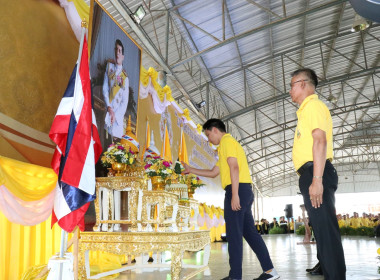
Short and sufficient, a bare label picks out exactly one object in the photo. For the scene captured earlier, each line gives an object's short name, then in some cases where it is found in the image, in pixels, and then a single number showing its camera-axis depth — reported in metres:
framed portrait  3.53
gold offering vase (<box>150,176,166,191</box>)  3.37
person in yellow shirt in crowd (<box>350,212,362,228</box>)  14.09
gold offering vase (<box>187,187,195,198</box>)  4.24
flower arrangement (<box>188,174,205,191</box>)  4.23
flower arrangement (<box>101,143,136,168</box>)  2.98
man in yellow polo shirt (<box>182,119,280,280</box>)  2.71
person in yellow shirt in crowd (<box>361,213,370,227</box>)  13.94
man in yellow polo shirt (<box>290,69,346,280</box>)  1.78
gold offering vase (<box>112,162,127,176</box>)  2.99
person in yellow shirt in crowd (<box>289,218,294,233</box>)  20.40
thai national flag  2.05
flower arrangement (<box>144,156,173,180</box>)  3.30
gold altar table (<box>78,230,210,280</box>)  2.72
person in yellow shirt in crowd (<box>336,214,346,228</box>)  14.56
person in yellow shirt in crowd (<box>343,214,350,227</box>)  14.68
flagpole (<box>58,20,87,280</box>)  1.79
